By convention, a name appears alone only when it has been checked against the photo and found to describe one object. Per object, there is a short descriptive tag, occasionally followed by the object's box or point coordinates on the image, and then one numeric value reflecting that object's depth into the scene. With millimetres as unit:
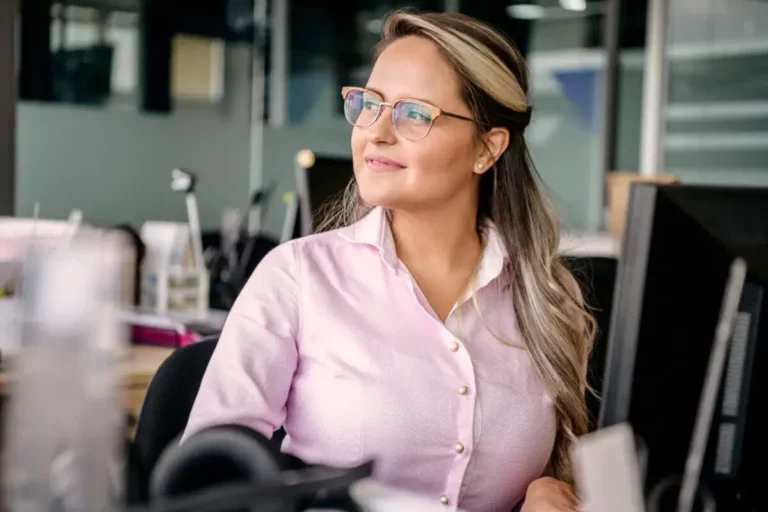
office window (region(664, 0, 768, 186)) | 5234
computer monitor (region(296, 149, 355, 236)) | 2324
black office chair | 1392
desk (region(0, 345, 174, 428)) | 555
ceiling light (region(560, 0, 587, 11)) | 5719
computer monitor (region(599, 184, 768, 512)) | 769
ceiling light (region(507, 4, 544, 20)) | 5828
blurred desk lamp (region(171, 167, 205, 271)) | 2967
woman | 1324
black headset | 580
